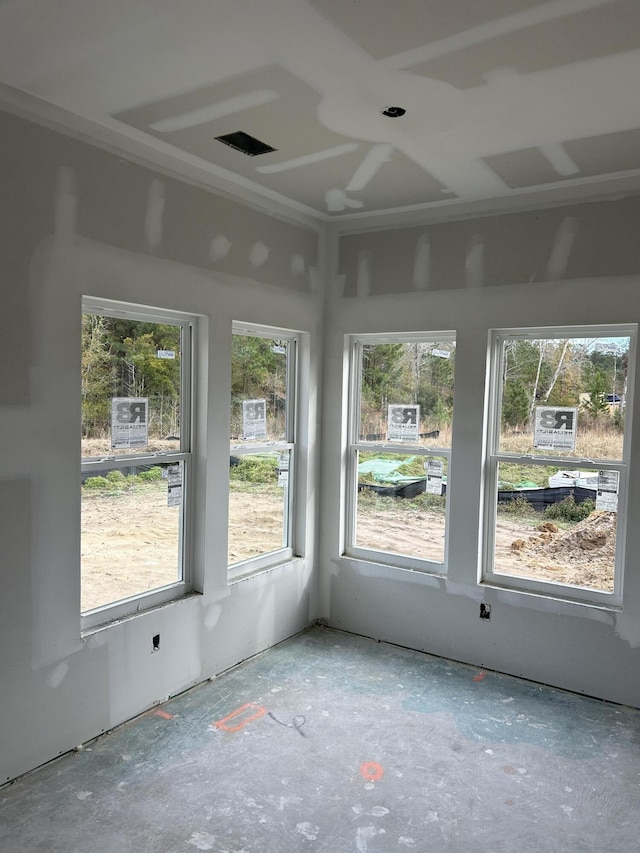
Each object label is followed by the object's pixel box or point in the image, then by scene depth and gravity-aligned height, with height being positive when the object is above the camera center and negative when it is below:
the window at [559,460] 3.74 -0.33
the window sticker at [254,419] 4.13 -0.13
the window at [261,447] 4.07 -0.32
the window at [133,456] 3.21 -0.32
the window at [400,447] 4.30 -0.31
